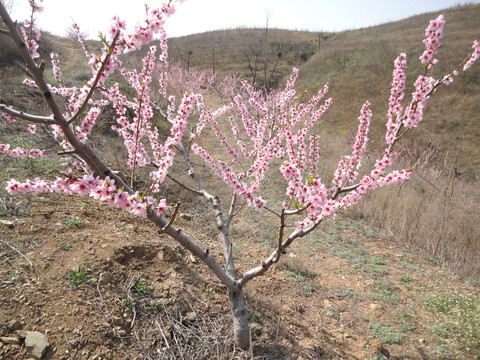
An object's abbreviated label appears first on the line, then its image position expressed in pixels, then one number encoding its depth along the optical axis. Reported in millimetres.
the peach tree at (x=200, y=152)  1462
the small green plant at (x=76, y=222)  3322
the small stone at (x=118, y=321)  2379
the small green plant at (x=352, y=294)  3894
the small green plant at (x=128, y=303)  2546
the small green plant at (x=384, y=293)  3955
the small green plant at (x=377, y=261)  4918
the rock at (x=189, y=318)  2678
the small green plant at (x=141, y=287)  2721
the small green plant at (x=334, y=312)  3490
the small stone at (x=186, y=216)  5207
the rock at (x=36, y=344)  1937
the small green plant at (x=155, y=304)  2646
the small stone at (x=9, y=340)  1951
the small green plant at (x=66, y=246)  2820
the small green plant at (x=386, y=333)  3199
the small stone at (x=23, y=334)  2002
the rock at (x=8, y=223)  2971
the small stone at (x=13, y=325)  2035
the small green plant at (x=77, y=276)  2520
